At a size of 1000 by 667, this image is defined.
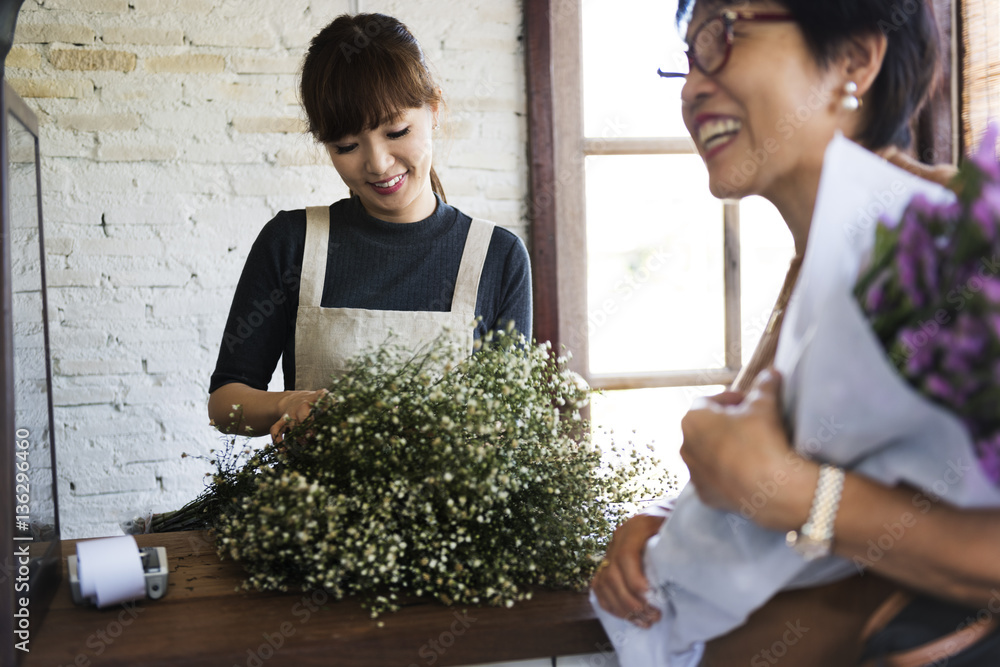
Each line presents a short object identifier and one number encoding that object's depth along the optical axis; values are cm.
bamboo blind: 330
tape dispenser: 111
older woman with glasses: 70
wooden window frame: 327
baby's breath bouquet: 108
